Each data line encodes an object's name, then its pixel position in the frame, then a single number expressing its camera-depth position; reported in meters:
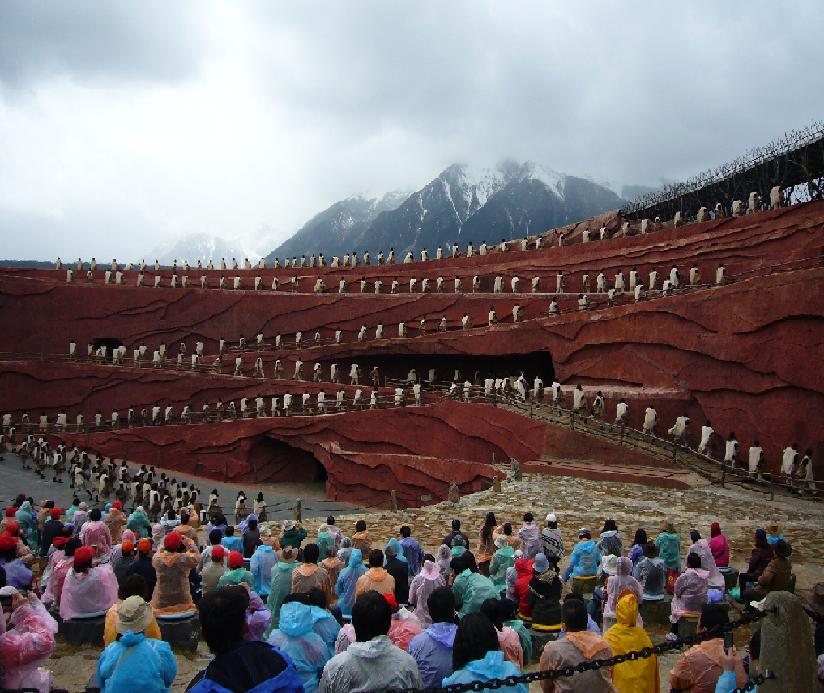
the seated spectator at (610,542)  9.44
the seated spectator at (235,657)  3.50
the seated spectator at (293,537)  10.26
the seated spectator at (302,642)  5.30
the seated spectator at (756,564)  8.76
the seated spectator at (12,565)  7.64
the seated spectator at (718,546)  9.30
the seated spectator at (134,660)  4.47
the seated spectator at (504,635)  4.84
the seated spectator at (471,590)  6.69
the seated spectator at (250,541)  10.35
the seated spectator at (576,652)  4.27
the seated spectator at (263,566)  8.72
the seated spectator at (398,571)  8.19
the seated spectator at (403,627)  5.66
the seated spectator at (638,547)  8.41
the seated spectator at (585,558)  9.05
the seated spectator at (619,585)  6.97
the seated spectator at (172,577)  7.57
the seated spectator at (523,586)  7.32
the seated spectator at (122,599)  5.49
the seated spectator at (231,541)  10.01
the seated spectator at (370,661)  3.97
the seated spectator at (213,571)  8.25
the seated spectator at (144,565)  7.80
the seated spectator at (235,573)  7.46
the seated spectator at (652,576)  8.38
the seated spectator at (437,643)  4.87
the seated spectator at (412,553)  9.45
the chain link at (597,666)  3.63
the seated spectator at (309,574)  6.83
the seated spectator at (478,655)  3.98
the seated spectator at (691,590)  7.64
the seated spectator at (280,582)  7.57
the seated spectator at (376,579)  6.88
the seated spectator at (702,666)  5.18
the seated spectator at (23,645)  4.82
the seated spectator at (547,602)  6.74
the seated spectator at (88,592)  7.55
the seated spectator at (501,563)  8.62
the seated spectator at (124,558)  8.24
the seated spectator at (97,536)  9.54
